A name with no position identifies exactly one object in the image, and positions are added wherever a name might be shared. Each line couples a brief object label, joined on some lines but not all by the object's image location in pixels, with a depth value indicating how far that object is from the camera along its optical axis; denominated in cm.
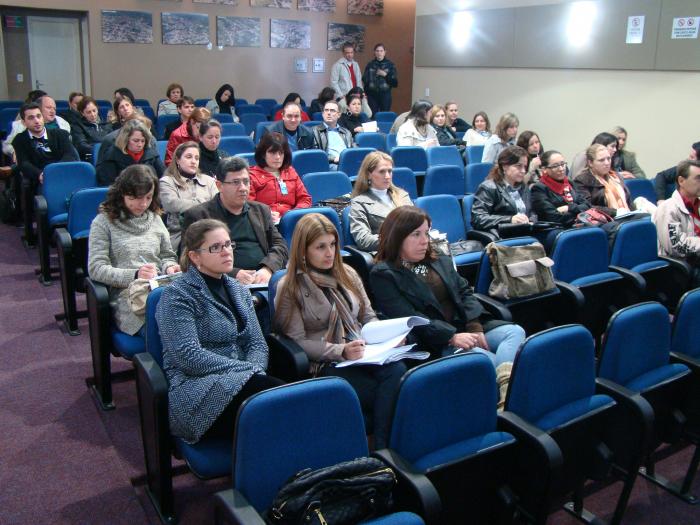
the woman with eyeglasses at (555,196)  499
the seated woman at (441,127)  809
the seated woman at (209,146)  514
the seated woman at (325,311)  275
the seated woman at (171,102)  889
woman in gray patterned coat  233
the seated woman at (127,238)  321
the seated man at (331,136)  672
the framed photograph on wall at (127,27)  1025
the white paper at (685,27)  741
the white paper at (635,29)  797
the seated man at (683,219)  446
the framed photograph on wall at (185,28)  1071
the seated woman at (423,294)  304
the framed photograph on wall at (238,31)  1120
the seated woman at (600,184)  536
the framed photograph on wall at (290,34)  1173
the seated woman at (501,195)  468
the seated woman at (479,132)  802
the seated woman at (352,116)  816
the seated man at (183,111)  718
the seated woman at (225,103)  965
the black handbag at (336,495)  180
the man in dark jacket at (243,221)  360
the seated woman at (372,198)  422
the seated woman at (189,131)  577
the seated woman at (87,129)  715
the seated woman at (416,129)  742
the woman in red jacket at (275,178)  464
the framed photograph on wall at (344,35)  1237
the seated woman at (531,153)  571
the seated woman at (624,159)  688
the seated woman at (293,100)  796
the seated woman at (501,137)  670
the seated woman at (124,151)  494
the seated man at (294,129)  623
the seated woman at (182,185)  426
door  1031
